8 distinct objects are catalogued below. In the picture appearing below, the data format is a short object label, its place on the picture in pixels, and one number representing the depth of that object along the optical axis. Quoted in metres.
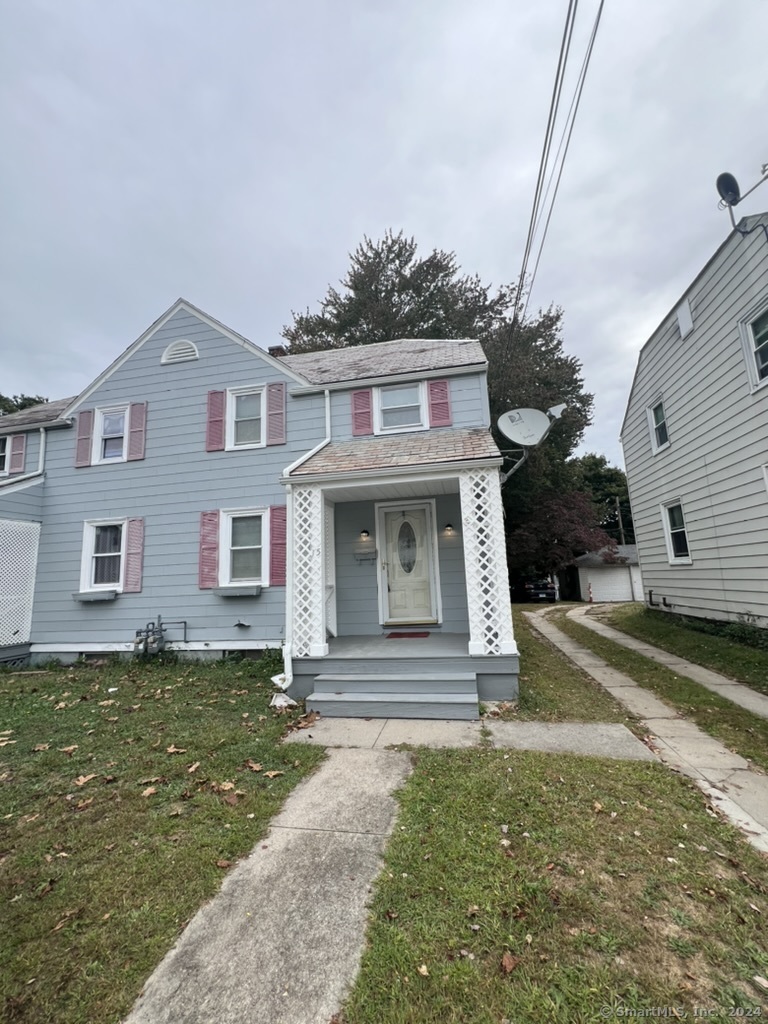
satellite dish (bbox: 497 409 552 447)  7.06
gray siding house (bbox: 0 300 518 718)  7.39
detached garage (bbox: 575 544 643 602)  21.94
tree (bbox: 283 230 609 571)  20.38
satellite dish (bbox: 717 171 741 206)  6.53
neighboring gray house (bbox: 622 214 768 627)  7.37
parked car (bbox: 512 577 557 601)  23.28
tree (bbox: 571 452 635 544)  34.56
